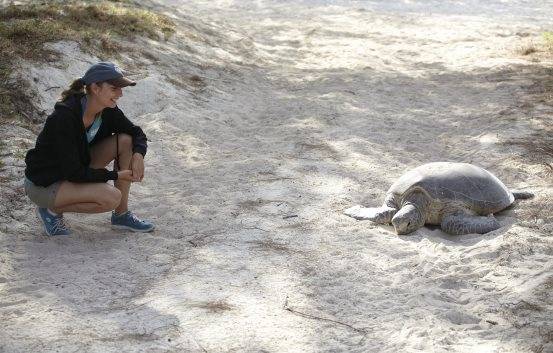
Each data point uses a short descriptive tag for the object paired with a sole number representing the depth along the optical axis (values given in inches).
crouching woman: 376.8
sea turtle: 433.7
